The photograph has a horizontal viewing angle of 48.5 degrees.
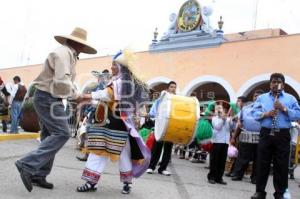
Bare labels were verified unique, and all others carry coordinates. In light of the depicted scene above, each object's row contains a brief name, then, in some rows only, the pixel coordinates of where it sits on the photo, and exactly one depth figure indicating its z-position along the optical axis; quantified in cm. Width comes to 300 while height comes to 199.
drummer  538
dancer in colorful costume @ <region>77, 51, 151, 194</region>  371
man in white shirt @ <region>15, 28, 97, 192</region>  346
